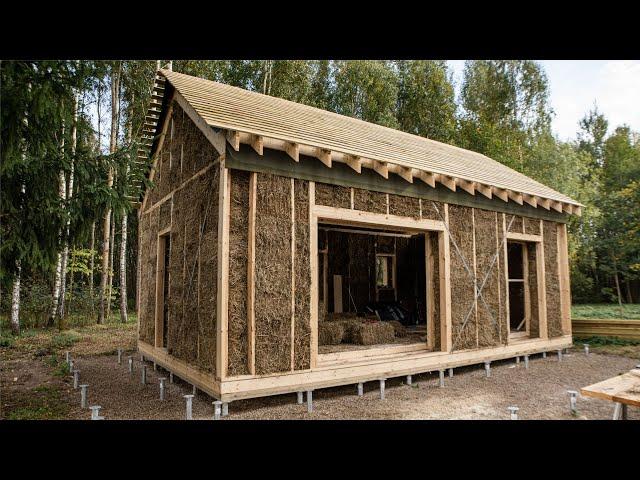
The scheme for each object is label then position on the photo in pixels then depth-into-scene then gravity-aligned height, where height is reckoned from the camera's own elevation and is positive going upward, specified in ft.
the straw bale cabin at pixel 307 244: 19.61 +1.82
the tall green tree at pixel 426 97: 83.30 +34.46
